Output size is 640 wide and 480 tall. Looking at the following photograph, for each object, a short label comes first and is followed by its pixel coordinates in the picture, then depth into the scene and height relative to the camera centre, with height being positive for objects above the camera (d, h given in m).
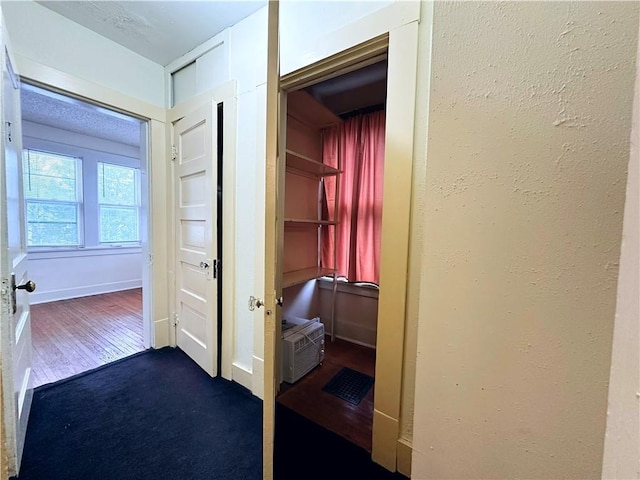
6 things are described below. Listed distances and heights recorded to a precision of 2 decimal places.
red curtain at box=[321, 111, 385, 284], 2.55 +0.33
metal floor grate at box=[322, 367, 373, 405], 1.90 -1.23
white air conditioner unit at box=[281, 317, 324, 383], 2.02 -0.98
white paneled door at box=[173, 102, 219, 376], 1.96 -0.11
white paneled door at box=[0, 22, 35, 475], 1.12 -0.32
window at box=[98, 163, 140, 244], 4.53 +0.29
